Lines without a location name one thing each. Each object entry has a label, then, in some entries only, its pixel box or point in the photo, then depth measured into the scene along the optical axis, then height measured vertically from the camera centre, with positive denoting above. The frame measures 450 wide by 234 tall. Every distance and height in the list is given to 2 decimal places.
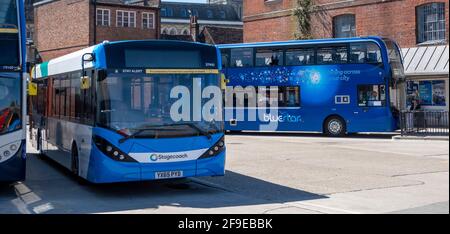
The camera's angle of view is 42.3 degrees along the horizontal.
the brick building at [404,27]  29.27 +4.88
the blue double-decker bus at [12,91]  10.34 +0.42
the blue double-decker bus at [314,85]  24.72 +1.19
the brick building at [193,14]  89.12 +15.85
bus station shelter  28.62 +1.73
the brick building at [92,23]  53.66 +8.68
